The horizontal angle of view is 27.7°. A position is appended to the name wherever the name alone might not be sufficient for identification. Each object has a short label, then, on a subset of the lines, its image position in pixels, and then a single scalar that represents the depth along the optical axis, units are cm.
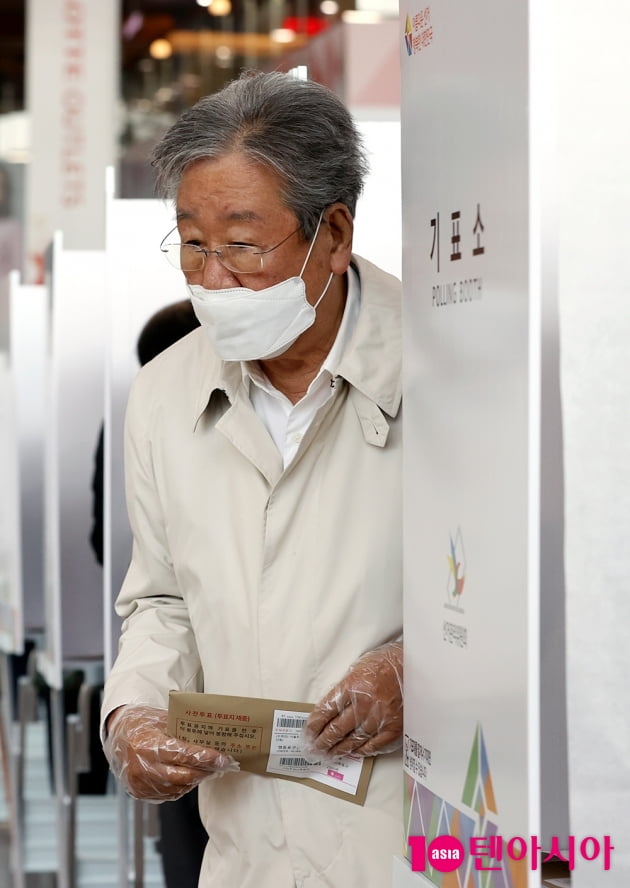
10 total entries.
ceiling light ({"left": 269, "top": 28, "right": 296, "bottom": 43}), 932
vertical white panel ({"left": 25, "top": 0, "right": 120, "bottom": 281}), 796
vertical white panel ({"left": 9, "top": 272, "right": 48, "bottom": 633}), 402
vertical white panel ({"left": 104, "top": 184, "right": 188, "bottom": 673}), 267
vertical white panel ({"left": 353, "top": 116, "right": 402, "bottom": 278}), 252
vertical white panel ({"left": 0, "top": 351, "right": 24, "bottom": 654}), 386
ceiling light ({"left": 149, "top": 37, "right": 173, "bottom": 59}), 934
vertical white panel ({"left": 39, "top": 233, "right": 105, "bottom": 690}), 331
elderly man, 172
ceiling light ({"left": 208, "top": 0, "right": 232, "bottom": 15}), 941
